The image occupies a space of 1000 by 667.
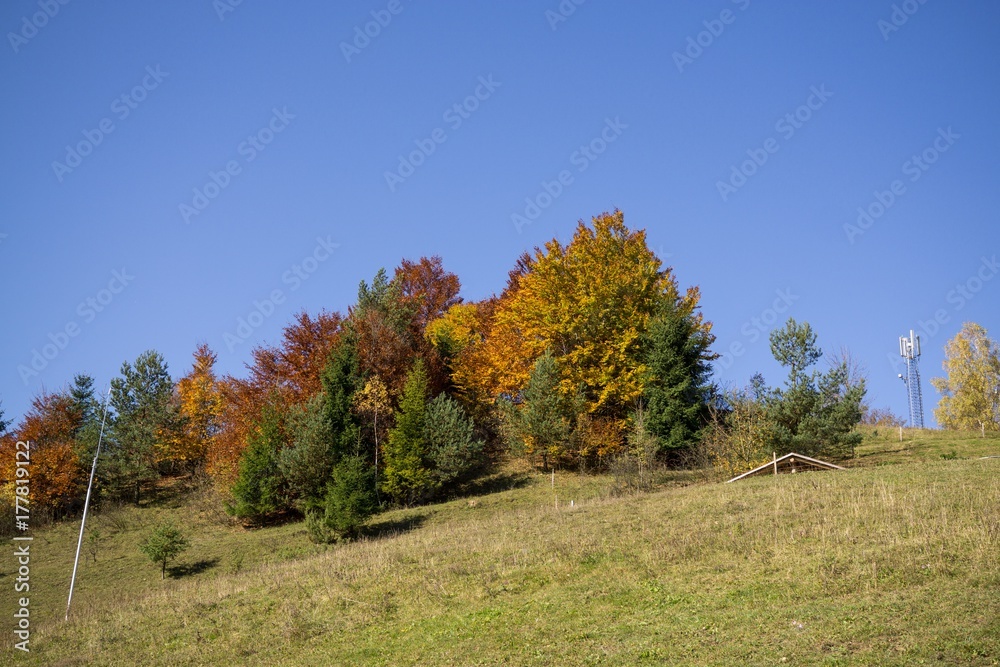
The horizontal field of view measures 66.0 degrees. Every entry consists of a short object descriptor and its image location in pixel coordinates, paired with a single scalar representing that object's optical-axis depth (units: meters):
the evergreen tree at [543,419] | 46.03
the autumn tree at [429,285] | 72.62
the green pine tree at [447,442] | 45.00
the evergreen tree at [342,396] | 44.50
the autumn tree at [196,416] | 58.03
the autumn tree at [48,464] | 49.84
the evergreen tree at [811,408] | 38.34
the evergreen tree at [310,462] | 42.22
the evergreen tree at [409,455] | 44.22
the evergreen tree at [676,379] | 46.28
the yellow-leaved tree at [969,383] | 61.62
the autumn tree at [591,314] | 50.12
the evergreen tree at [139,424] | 54.06
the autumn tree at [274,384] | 49.06
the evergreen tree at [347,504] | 36.41
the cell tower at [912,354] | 59.50
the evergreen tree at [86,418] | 54.00
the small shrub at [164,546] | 33.56
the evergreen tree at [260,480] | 42.44
